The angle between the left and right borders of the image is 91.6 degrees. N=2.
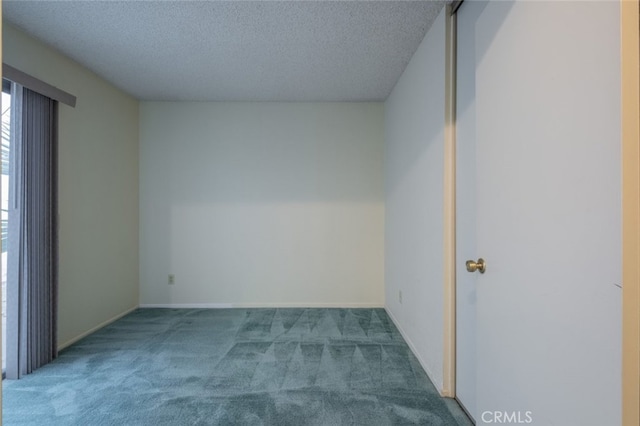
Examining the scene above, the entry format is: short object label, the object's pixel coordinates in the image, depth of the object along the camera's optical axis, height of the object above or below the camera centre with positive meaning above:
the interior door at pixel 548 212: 0.78 +0.01
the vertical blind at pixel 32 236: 2.15 -0.15
